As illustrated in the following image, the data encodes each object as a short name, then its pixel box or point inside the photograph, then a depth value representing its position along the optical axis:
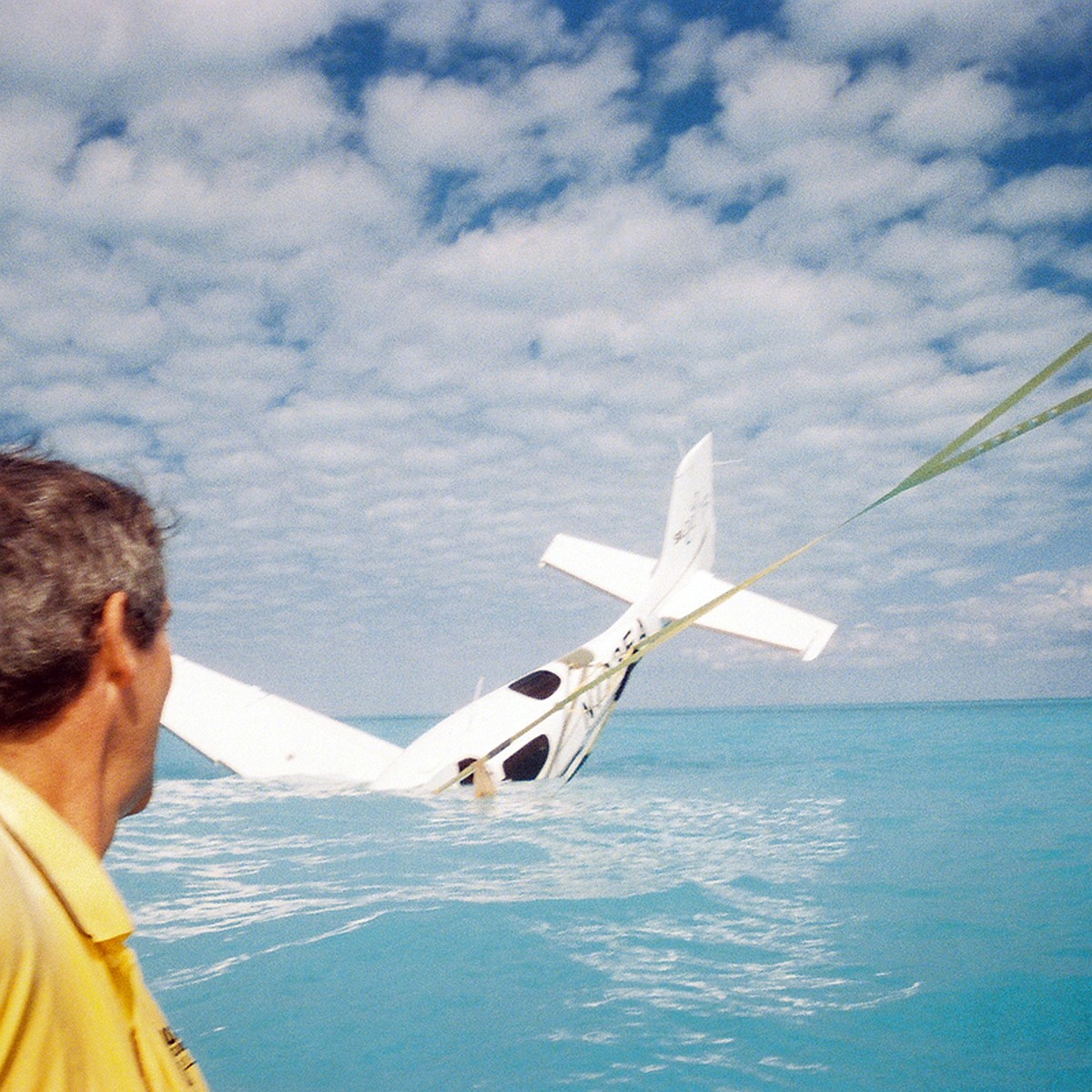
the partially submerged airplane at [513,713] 12.70
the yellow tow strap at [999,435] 1.90
